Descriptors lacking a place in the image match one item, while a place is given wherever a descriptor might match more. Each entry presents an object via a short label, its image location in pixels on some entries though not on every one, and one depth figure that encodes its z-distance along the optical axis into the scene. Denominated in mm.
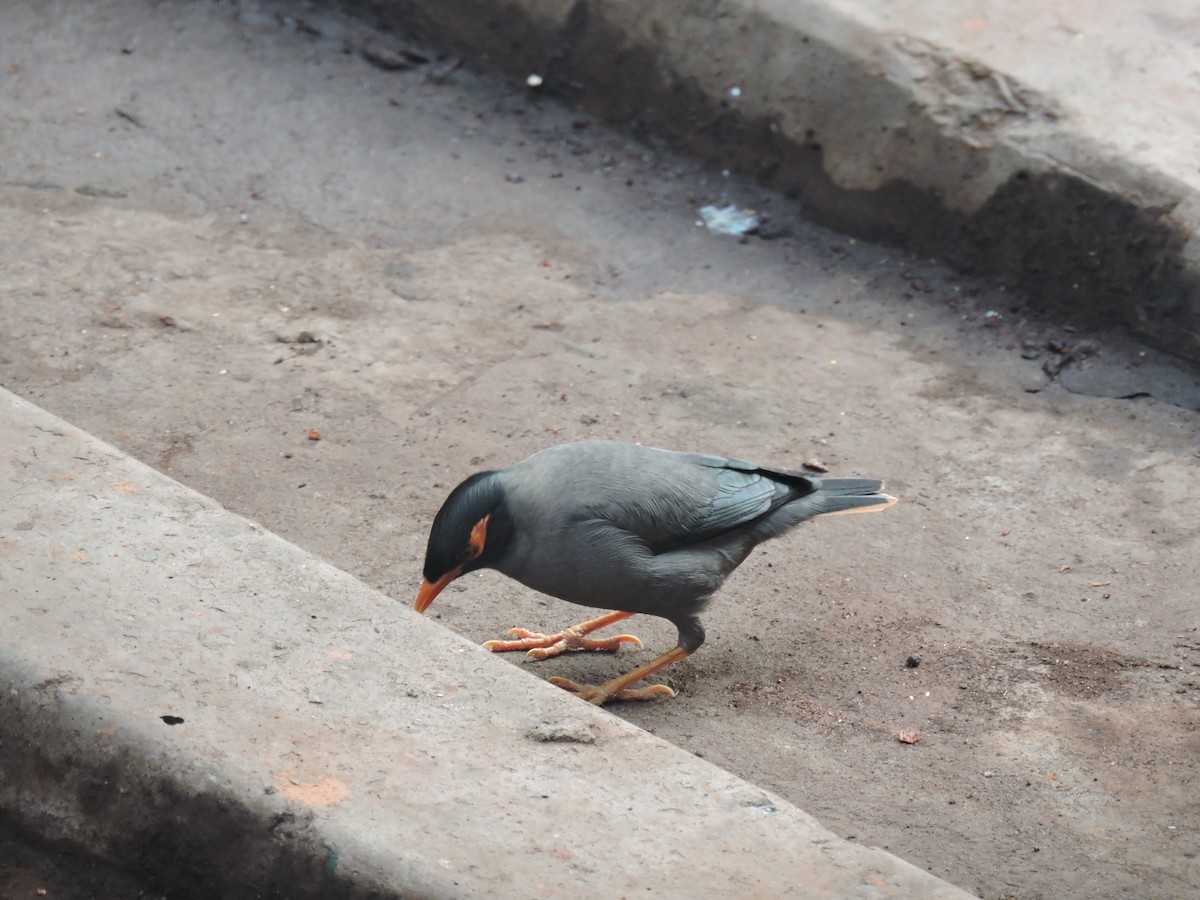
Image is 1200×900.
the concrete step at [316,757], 4914
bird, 6965
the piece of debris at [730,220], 12727
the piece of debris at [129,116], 13133
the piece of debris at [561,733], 5543
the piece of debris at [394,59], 14695
